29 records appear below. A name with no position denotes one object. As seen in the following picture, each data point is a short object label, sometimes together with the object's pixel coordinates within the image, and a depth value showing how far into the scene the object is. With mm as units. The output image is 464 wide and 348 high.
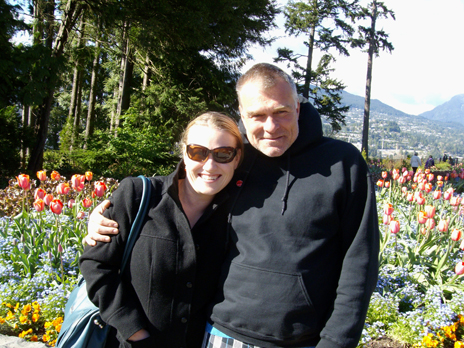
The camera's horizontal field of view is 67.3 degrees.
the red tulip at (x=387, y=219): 3279
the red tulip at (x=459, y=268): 2803
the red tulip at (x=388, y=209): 3220
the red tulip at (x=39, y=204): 3032
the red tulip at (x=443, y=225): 3256
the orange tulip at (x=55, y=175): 3937
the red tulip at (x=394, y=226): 3102
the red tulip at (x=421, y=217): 3301
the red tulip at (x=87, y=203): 3128
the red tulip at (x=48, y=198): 3055
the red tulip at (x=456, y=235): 3162
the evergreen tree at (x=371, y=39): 22328
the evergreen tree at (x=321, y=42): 21953
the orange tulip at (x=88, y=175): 4027
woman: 1426
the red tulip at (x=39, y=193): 3115
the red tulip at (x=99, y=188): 3201
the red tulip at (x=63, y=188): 3307
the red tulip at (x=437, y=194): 4367
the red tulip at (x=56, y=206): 2824
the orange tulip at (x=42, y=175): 3916
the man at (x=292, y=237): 1365
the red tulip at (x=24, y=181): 3360
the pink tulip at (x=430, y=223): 3283
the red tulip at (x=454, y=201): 4117
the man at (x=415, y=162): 14312
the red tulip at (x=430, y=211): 3328
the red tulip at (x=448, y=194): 4344
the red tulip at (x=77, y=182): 3414
